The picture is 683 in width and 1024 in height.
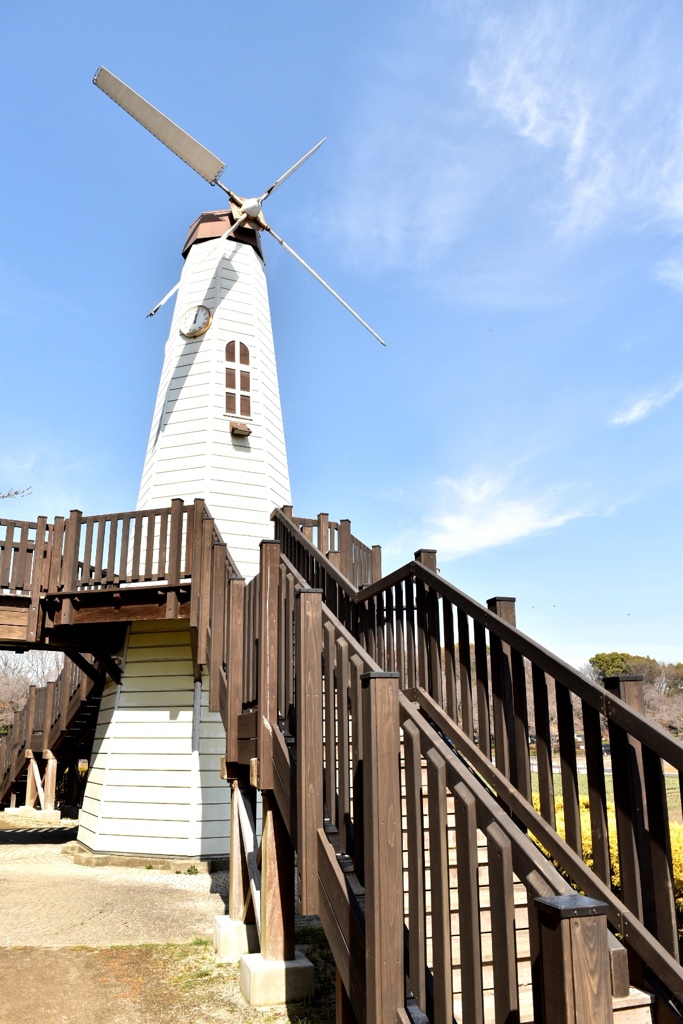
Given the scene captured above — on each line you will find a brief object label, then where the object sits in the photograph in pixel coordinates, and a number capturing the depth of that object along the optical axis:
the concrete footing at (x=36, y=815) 15.48
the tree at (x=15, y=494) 10.26
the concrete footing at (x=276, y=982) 4.72
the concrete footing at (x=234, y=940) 5.79
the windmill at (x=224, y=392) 11.57
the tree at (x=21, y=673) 35.81
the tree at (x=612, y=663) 46.47
